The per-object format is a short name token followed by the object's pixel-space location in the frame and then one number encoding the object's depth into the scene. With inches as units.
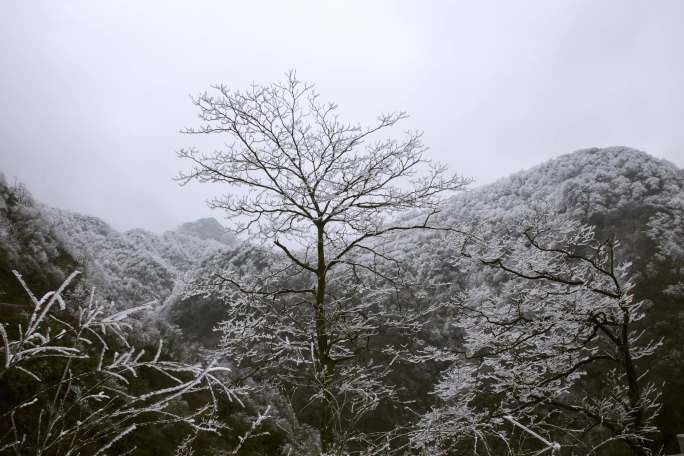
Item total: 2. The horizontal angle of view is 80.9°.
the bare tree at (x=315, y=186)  222.4
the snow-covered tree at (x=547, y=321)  253.6
